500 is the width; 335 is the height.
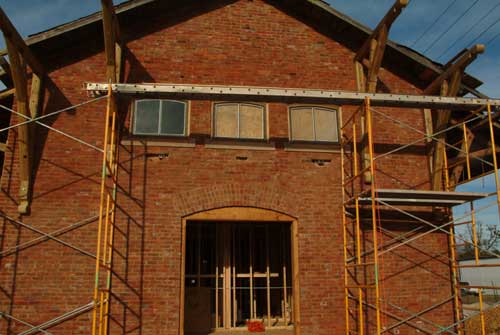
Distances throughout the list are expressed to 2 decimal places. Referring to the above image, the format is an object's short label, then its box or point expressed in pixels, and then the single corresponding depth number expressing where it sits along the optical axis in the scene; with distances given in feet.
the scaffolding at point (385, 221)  31.76
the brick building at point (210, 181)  30.19
